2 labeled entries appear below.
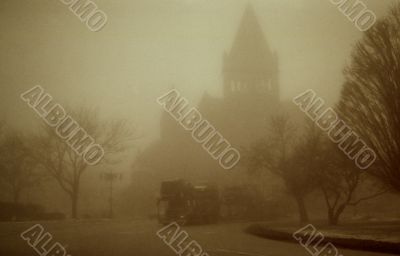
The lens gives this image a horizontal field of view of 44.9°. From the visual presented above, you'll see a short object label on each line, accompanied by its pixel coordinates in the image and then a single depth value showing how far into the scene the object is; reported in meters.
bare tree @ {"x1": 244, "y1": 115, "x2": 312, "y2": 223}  36.03
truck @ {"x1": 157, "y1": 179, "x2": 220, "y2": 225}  34.56
